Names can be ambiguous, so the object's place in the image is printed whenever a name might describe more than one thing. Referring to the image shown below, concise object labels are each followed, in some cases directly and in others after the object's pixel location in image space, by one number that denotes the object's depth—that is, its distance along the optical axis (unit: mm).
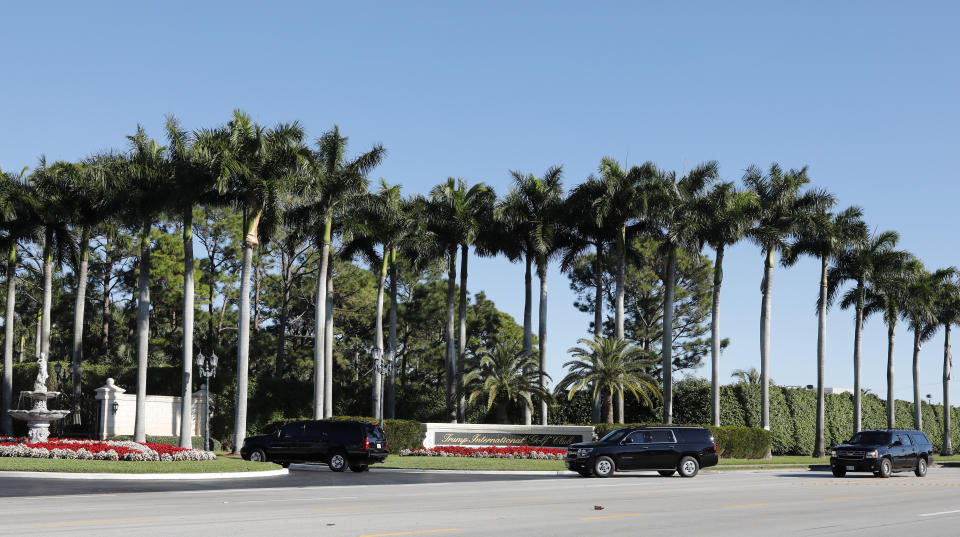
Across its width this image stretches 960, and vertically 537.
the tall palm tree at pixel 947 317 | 72188
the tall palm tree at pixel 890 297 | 63344
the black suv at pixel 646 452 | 29547
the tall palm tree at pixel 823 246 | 55781
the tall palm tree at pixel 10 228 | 46219
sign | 45031
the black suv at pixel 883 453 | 31172
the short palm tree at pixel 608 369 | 47500
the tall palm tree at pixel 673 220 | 50938
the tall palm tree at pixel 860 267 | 61938
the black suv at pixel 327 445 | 30641
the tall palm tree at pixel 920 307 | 66938
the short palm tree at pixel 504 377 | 49000
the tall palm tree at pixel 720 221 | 50500
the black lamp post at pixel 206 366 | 40969
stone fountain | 39719
